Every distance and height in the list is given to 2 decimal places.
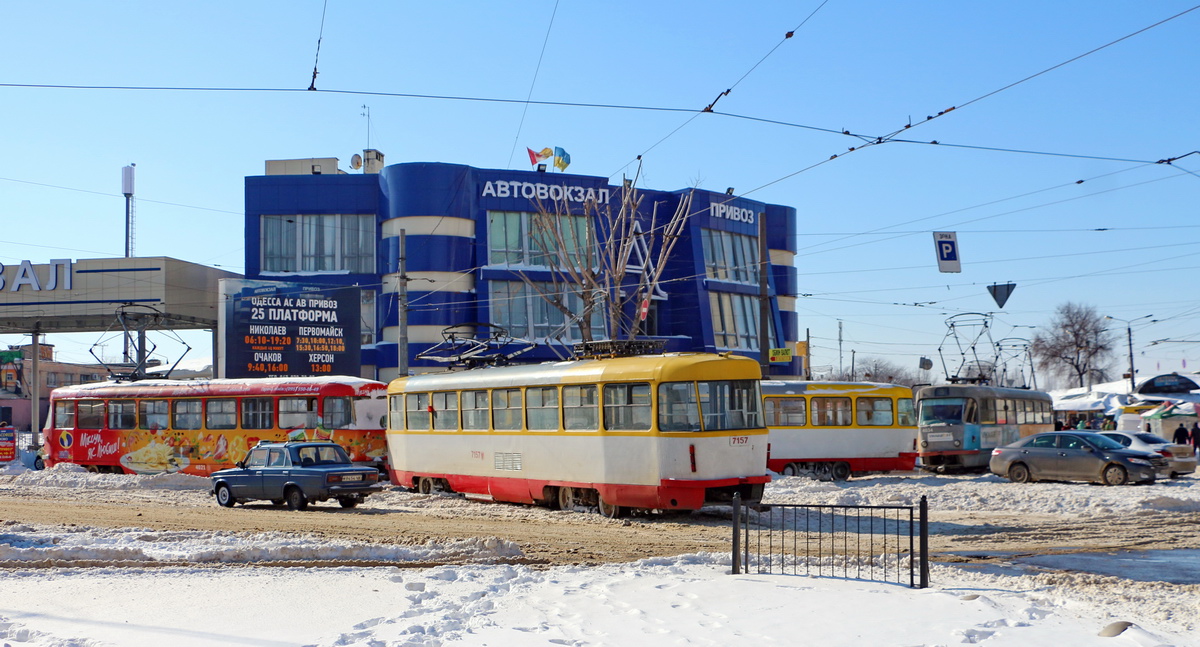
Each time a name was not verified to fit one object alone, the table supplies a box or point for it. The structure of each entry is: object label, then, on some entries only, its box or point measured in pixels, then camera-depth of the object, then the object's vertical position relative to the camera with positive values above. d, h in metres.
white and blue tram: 32.12 -0.81
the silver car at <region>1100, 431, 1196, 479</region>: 27.61 -1.47
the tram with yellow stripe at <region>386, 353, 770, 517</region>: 17.55 -0.49
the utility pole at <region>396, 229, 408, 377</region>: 32.72 +2.49
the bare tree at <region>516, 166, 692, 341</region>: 38.44 +6.35
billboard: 39.53 +3.05
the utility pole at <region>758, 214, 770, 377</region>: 30.60 +2.51
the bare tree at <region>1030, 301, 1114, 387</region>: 88.25 +4.11
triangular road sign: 29.22 +2.84
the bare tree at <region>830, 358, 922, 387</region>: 128.70 +3.65
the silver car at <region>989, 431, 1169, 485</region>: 24.31 -1.49
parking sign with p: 27.17 +3.73
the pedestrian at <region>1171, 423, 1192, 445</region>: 35.56 -1.35
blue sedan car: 20.72 -1.27
